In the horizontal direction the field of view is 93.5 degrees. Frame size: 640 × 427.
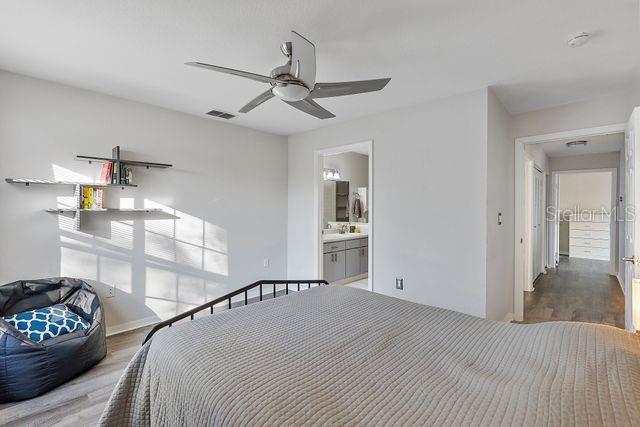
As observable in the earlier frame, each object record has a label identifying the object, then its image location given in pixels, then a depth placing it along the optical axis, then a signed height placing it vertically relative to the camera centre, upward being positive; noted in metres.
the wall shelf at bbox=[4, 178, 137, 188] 2.51 +0.26
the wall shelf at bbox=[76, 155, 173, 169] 2.83 +0.50
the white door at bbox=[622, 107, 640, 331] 2.09 +0.09
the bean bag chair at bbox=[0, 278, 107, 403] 2.01 -0.96
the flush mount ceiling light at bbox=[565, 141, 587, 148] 4.81 +1.17
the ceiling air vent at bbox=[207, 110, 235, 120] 3.54 +1.18
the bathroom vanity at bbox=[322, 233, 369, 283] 4.59 -0.69
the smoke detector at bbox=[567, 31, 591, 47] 1.94 +1.16
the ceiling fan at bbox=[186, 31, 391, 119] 1.59 +0.78
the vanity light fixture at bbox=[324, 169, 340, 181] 5.62 +0.73
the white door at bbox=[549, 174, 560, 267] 6.42 -0.01
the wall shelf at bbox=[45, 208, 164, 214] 2.71 +0.02
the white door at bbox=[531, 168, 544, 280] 5.12 -0.17
